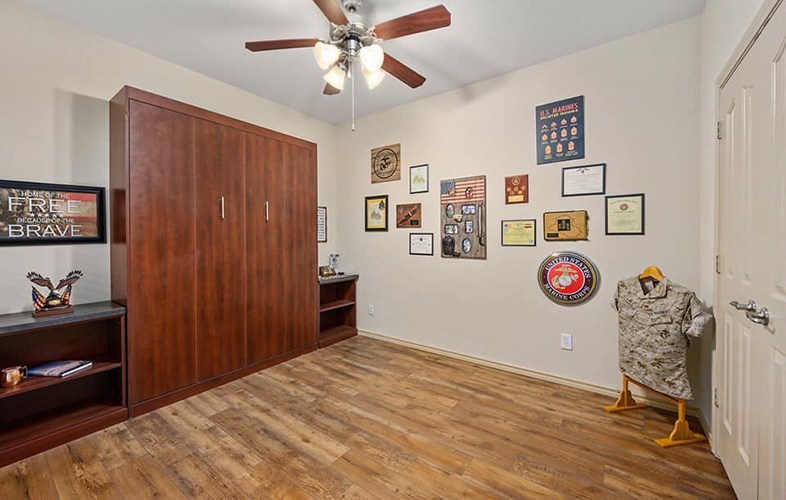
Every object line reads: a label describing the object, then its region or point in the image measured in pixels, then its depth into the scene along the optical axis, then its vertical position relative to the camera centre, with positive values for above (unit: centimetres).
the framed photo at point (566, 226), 261 +16
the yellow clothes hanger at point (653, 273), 214 -20
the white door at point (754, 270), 117 -11
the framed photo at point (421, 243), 350 +2
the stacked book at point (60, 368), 196 -74
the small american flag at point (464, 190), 313 +55
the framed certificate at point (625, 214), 238 +22
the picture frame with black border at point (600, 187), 251 +44
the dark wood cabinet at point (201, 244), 229 +2
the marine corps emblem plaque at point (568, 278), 258 -27
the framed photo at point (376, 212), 386 +40
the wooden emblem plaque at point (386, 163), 374 +96
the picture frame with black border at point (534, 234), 284 +9
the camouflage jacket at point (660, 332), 193 -54
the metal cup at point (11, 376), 183 -72
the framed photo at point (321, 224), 411 +27
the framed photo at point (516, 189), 288 +50
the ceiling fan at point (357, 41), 174 +122
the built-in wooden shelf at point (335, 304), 382 -71
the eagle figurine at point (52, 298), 201 -31
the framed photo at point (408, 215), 360 +34
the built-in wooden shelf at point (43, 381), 179 -78
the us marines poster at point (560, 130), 261 +94
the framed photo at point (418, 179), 352 +72
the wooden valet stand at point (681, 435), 191 -113
